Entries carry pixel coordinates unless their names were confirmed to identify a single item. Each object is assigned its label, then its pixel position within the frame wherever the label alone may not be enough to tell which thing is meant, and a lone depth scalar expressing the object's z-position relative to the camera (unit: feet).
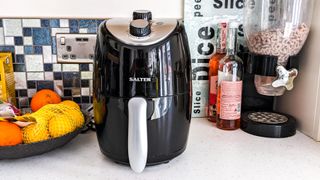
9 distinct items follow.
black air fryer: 2.22
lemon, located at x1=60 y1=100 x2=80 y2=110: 2.94
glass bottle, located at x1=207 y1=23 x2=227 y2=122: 3.34
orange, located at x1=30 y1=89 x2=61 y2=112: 3.18
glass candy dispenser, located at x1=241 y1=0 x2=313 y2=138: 3.00
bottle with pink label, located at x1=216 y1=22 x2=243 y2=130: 3.11
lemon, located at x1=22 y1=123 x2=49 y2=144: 2.46
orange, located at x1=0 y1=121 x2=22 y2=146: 2.39
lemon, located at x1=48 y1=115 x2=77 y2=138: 2.54
